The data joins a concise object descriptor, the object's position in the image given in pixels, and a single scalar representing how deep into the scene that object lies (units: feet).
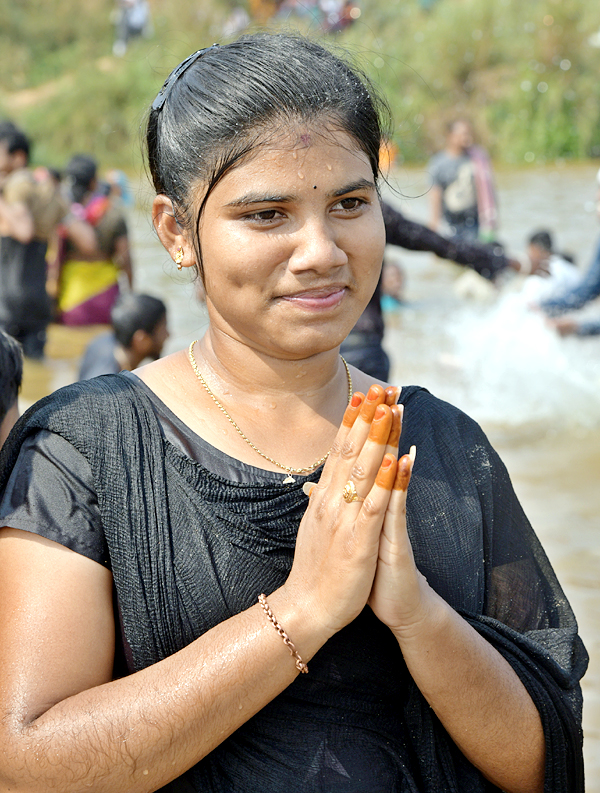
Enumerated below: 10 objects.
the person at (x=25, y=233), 22.77
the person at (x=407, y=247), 12.34
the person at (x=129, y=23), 105.91
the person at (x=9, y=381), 6.19
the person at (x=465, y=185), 33.63
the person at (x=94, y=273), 25.31
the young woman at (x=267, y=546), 4.62
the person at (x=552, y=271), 26.45
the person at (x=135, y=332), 16.12
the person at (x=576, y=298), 21.12
